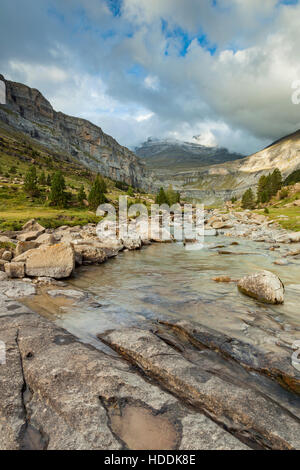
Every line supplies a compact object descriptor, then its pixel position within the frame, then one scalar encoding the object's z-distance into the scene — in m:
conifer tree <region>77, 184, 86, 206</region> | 74.00
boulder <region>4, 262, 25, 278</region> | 13.30
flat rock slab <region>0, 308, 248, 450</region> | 3.48
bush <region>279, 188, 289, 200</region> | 87.96
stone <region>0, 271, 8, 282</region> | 12.42
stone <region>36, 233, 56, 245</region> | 20.23
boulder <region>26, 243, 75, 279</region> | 13.55
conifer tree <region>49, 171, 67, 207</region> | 64.88
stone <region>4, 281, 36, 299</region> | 10.36
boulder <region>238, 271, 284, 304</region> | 10.12
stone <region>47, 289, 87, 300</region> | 10.82
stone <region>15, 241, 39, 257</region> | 16.94
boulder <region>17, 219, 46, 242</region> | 24.55
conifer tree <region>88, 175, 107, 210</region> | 71.69
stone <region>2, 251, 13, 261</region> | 16.20
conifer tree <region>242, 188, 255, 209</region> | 103.78
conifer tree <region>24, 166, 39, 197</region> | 71.81
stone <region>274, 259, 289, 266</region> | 18.22
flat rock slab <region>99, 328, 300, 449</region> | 3.78
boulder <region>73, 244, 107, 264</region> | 18.58
